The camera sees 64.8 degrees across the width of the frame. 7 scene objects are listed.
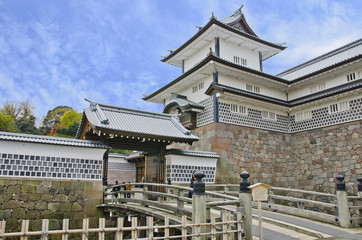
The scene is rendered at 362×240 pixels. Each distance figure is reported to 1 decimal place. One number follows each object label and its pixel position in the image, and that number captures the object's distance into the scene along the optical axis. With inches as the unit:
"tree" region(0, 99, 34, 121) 1859.0
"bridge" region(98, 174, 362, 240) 296.3
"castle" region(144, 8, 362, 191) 708.7
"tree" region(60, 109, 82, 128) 1788.9
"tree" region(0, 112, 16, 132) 1487.5
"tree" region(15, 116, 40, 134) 1792.6
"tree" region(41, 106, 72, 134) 1912.3
